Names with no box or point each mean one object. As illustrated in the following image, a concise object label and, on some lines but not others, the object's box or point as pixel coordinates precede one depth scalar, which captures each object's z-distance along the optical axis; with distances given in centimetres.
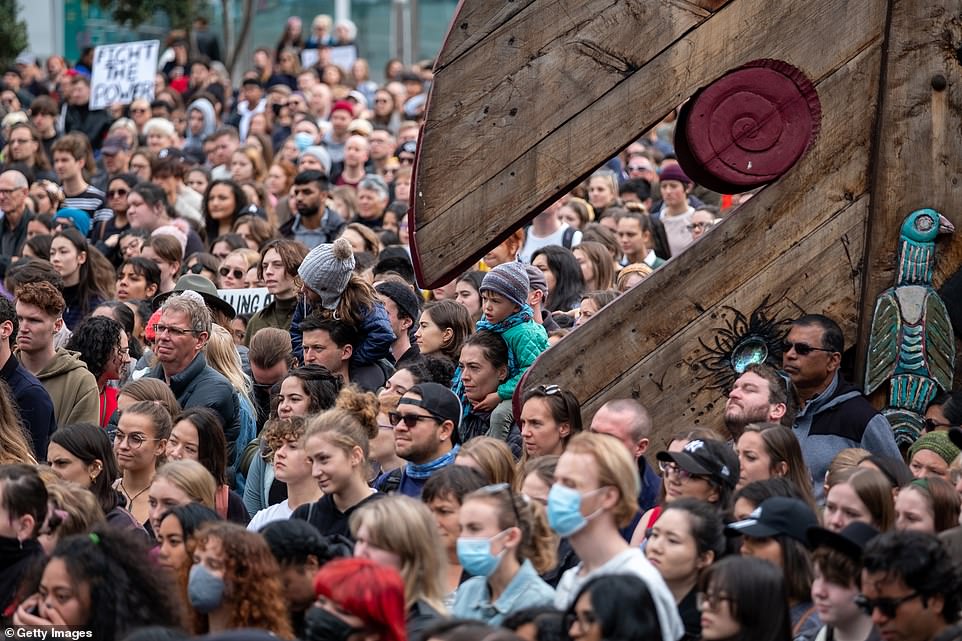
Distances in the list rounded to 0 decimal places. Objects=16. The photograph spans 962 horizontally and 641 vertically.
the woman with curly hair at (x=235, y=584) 1103
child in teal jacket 1695
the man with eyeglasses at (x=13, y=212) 2761
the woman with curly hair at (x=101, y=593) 1064
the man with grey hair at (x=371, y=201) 2869
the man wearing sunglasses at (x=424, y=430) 1504
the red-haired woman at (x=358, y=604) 1022
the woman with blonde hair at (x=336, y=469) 1378
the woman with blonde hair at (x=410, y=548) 1128
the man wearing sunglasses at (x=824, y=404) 1402
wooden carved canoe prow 1347
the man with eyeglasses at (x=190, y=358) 1759
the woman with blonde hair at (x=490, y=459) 1373
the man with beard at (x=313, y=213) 2706
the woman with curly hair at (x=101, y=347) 1844
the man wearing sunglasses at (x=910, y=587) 1025
